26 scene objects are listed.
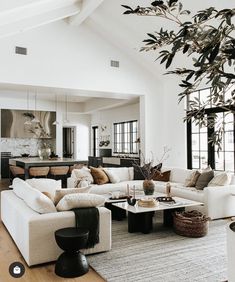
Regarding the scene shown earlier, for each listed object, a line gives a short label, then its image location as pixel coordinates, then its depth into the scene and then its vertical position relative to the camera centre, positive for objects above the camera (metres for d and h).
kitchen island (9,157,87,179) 7.90 -0.55
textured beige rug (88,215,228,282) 2.98 -1.38
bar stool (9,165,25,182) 8.51 -0.83
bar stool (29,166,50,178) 7.97 -0.76
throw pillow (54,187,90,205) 3.75 -0.65
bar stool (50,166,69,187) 8.27 -0.78
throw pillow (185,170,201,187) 6.02 -0.76
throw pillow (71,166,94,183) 6.42 -0.69
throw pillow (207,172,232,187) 5.38 -0.69
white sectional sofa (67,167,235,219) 5.12 -0.97
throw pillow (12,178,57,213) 3.44 -0.71
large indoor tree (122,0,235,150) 1.31 +0.51
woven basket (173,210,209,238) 4.18 -1.21
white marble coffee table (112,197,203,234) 4.35 -1.11
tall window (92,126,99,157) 13.85 +0.14
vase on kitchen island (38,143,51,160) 9.46 -0.34
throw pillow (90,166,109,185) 6.51 -0.74
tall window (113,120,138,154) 10.89 +0.27
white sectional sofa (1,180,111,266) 3.19 -1.03
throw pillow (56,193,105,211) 3.50 -0.71
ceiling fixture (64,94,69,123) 12.39 +1.55
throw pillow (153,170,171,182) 7.05 -0.80
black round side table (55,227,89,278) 2.99 -1.21
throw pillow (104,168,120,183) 6.75 -0.77
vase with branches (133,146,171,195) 5.29 -0.62
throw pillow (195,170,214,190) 5.70 -0.72
